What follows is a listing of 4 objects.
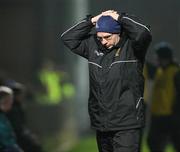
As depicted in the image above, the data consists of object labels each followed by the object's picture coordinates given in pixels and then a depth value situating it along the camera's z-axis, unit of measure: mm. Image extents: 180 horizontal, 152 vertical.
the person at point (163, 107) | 22328
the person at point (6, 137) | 19219
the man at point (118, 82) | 15477
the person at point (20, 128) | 21703
